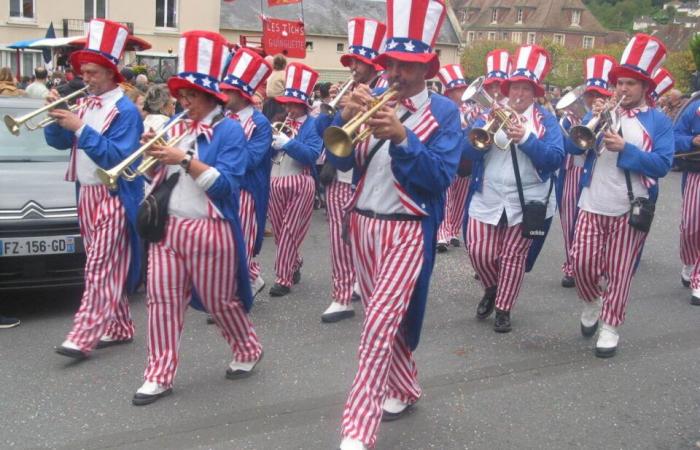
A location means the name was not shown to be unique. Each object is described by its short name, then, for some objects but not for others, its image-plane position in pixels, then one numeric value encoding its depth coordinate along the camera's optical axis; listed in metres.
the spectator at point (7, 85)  9.30
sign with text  13.03
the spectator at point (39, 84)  12.16
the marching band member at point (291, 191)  7.14
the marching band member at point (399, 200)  3.85
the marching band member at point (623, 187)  5.60
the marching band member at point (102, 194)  5.29
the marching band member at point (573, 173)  7.62
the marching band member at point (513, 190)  6.01
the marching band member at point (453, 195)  9.43
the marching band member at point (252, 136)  5.72
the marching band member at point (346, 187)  6.17
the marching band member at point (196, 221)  4.50
